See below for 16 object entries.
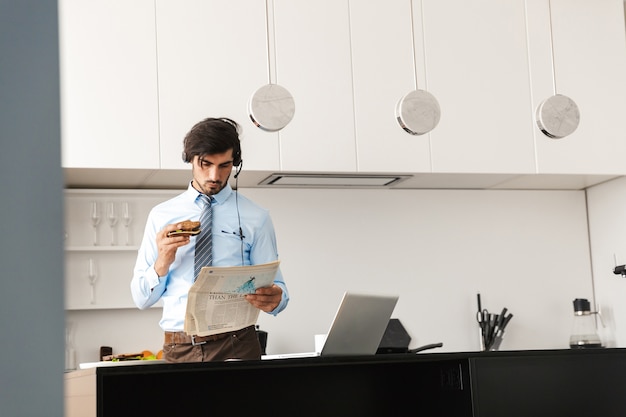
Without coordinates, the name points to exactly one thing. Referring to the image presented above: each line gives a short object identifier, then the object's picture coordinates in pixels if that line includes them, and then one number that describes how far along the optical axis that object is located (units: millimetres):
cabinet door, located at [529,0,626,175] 4664
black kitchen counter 2443
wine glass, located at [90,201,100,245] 4279
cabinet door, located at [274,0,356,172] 4273
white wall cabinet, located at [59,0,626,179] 4066
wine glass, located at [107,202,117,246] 4309
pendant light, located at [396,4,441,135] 3793
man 2787
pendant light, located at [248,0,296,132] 3523
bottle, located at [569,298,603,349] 4863
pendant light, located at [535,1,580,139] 3939
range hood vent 4414
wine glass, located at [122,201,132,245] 4332
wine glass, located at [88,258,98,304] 4246
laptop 2395
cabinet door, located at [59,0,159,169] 3990
